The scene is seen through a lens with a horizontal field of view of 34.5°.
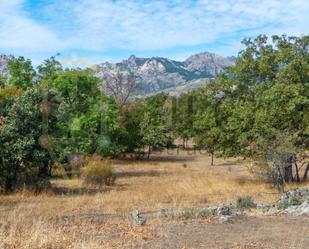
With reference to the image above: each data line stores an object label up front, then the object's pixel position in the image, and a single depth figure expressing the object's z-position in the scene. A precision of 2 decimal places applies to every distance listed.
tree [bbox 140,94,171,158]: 60.53
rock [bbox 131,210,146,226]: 14.87
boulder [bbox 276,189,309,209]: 19.98
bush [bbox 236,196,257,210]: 19.56
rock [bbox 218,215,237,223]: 16.03
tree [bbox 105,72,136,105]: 85.57
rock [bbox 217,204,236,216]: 16.94
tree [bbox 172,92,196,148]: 73.12
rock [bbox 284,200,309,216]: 17.78
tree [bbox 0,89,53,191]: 25.89
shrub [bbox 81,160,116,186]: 30.88
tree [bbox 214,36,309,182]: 30.78
